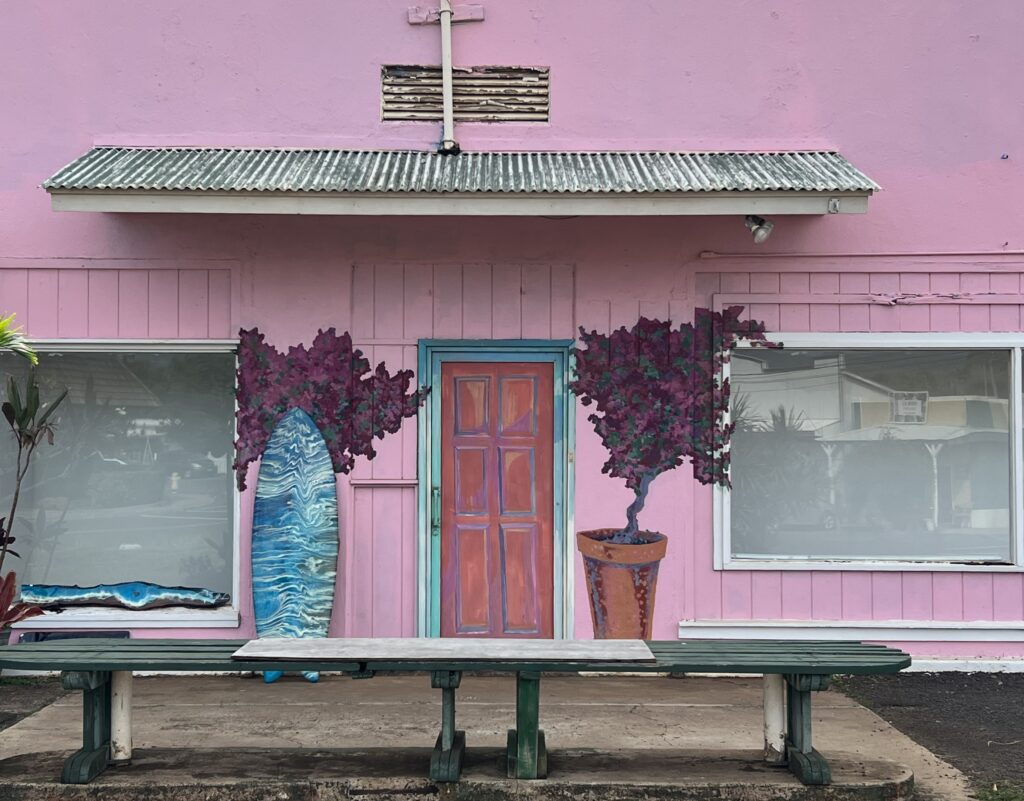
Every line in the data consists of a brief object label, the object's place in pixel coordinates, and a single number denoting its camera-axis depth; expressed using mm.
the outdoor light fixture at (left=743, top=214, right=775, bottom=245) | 6402
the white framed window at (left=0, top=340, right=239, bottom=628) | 6996
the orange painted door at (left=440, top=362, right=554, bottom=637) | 6879
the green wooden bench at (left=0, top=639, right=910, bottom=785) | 4254
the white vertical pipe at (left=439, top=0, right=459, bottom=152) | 6754
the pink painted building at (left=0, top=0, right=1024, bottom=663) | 6812
